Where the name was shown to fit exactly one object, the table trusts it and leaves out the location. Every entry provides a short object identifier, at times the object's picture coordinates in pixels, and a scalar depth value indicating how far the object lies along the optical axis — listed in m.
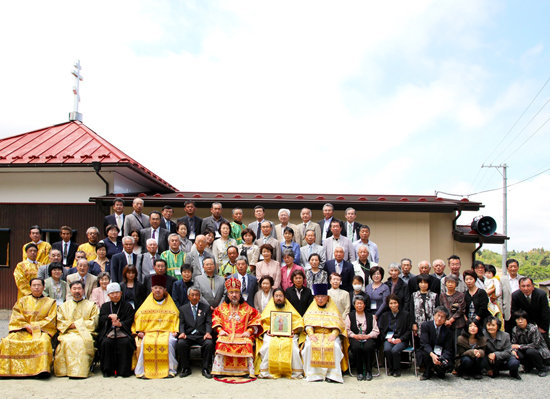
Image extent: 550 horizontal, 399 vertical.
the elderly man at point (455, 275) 7.48
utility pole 27.80
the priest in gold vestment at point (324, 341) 6.87
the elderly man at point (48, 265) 8.20
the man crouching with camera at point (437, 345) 6.83
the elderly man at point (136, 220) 9.03
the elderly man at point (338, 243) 8.38
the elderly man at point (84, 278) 7.84
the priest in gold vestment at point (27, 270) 8.70
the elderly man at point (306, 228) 8.80
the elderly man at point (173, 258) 8.11
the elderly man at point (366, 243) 8.39
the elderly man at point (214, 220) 8.98
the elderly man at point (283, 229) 8.74
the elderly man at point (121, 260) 8.00
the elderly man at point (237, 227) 8.83
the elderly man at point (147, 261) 8.10
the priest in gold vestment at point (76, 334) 6.93
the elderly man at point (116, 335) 7.04
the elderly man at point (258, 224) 8.93
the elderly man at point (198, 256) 8.05
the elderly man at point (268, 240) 8.36
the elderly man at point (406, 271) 7.81
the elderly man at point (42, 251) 9.13
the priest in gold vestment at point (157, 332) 7.06
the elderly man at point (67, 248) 8.92
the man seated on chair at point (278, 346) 7.00
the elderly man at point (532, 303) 7.66
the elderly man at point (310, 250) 8.30
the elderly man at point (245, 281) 7.76
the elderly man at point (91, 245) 8.65
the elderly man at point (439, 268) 7.77
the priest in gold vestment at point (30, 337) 6.87
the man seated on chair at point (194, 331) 7.10
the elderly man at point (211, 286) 7.81
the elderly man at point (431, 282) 7.61
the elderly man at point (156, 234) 8.64
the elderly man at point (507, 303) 7.71
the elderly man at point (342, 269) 7.89
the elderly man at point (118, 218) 9.15
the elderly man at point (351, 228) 8.85
